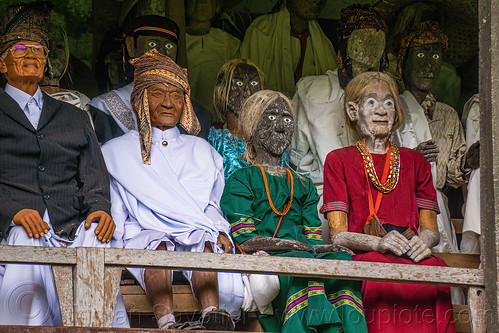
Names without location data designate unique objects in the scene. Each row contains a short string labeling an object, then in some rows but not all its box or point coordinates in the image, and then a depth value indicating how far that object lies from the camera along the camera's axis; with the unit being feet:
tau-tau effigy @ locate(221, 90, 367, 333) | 30.82
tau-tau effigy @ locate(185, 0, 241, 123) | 41.69
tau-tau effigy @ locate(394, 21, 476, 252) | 38.92
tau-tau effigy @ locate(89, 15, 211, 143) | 36.43
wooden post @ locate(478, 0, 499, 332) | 29.67
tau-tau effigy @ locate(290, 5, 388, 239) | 37.83
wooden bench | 31.38
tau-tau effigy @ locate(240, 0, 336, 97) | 41.69
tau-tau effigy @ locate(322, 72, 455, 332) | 32.00
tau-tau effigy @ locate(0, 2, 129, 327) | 30.29
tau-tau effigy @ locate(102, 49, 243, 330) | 30.87
